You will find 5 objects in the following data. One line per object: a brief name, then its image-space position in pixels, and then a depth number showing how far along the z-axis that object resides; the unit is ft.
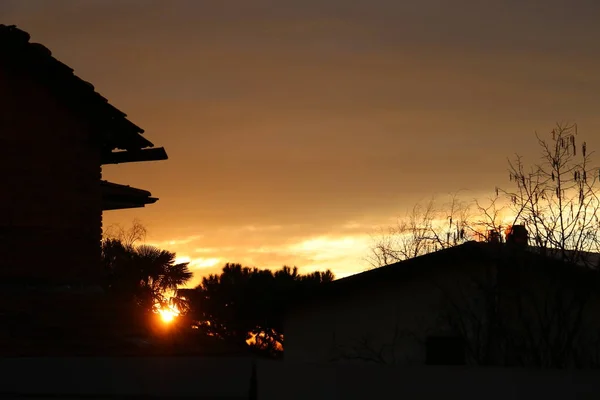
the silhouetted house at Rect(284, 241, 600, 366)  57.41
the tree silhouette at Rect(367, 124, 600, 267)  58.13
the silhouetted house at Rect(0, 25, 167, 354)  51.47
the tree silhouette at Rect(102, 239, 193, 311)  99.91
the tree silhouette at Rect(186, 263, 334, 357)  125.39
